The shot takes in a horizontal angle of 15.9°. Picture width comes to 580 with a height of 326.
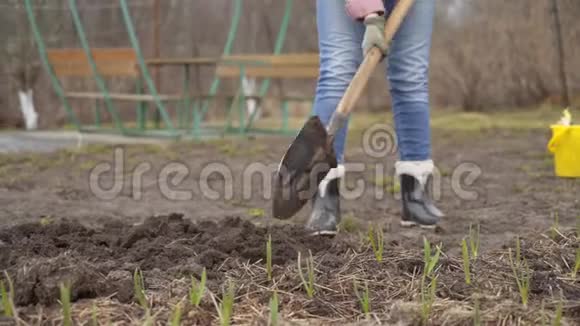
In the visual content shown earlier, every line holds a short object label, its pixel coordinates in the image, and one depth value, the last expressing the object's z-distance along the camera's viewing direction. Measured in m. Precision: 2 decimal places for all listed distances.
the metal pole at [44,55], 11.34
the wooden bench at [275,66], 11.50
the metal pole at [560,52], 14.14
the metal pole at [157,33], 14.52
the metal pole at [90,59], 11.02
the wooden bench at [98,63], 11.30
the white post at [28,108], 14.30
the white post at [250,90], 16.94
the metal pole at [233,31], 12.72
